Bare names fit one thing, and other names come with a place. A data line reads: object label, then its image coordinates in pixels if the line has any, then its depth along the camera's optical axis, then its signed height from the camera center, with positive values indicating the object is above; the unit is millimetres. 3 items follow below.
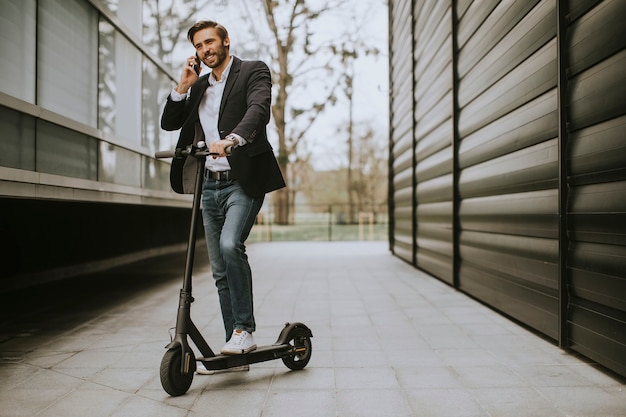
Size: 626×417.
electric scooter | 3072 -716
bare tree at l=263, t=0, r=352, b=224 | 21755 +5642
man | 3312 +310
